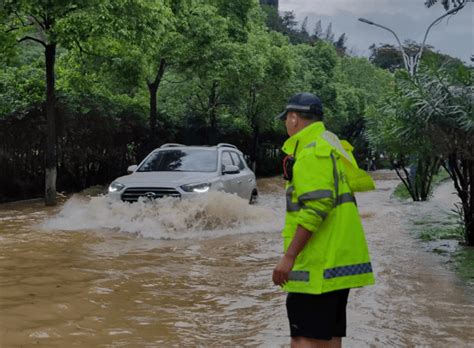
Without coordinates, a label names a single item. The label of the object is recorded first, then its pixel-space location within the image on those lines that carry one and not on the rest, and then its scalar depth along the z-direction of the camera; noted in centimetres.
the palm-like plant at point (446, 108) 840
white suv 1138
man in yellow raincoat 350
